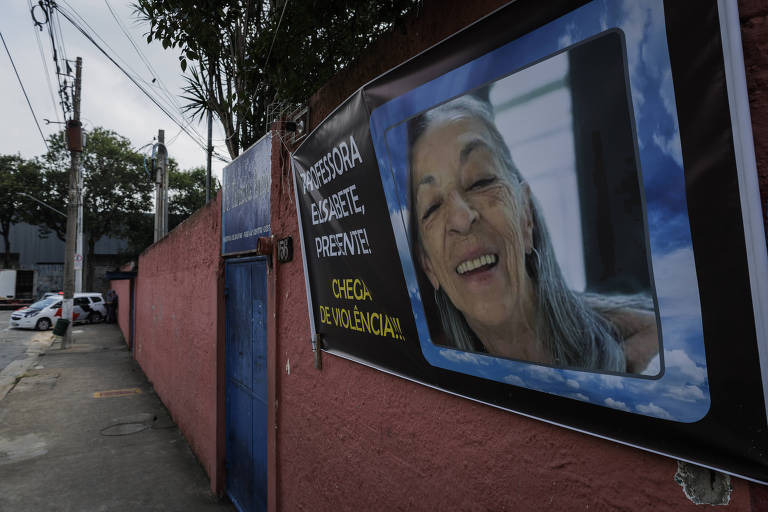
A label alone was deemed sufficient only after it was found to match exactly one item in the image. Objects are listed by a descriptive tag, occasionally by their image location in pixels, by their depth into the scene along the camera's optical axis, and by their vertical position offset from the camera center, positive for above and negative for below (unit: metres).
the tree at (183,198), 33.25 +6.71
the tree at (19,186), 28.02 +6.87
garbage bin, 15.11 -0.84
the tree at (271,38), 3.19 +1.90
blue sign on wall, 4.07 +0.88
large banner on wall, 1.00 +0.14
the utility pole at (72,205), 15.62 +3.23
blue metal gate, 4.26 -0.90
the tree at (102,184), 28.70 +6.99
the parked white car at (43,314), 19.81 -0.52
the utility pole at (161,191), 15.89 +3.50
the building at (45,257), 34.12 +3.21
